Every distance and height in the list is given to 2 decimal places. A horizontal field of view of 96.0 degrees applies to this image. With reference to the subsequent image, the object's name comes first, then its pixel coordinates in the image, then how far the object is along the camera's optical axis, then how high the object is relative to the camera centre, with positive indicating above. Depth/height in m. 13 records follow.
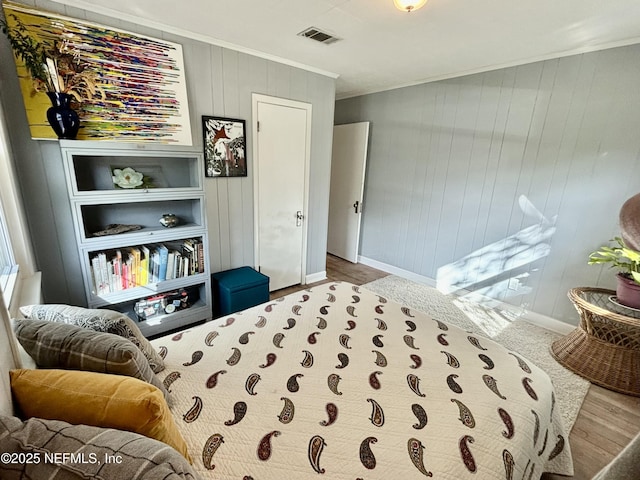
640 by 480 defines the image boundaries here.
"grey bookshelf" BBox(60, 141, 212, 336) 2.00 -0.54
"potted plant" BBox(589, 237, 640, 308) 2.07 -0.67
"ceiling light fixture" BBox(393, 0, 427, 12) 1.64 +0.91
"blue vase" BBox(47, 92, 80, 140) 1.83 +0.22
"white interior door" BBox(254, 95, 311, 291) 2.98 -0.26
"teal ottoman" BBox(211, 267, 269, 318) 2.66 -1.20
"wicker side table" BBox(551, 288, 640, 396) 2.05 -1.24
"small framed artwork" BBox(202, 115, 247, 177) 2.63 +0.11
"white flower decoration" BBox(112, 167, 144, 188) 2.22 -0.18
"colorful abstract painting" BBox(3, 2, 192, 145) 1.86 +0.51
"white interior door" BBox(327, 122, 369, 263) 4.23 -0.35
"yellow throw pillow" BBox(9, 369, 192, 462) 0.75 -0.64
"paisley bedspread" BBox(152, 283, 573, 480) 0.98 -0.96
